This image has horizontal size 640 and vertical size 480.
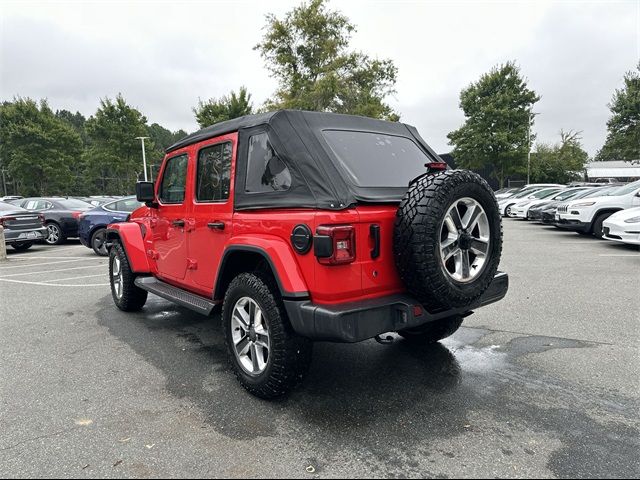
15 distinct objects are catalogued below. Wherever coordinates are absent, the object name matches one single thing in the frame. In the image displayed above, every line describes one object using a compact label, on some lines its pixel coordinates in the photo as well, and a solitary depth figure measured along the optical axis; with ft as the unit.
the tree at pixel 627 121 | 95.04
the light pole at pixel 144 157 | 109.13
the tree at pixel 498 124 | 112.16
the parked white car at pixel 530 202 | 57.67
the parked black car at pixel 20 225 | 36.17
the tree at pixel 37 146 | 109.40
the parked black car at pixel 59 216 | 42.55
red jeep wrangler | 8.53
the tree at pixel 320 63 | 84.17
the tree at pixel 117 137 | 111.45
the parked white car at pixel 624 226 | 28.78
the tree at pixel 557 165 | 133.69
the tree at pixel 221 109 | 98.53
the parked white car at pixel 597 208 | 36.01
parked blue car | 35.19
